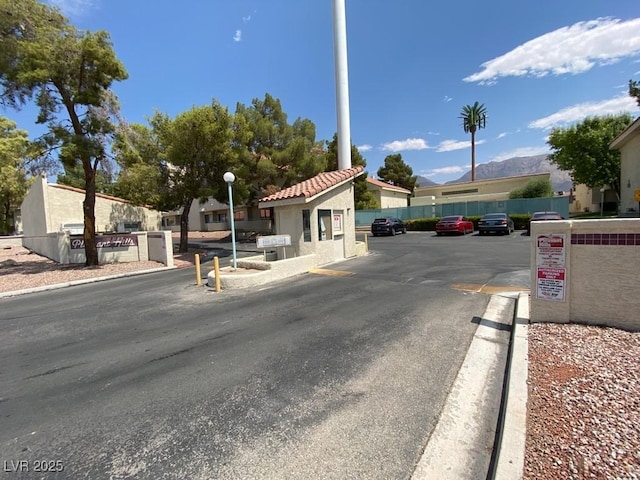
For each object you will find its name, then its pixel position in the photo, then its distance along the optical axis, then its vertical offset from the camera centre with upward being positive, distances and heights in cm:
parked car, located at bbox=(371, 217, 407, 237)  2825 -64
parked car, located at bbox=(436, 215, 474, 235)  2523 -68
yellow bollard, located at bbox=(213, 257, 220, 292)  902 -140
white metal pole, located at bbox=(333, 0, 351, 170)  1855 +936
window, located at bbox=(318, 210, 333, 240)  1254 -13
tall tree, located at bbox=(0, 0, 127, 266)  1184 +634
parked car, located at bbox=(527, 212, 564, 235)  2019 -12
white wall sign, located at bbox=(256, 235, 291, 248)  1045 -61
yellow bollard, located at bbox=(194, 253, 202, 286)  1012 -155
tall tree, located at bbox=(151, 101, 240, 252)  1695 +411
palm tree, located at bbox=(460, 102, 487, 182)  5534 +1764
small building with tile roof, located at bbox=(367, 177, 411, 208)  4159 +366
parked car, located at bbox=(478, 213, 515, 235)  2305 -61
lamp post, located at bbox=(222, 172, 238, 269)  984 +153
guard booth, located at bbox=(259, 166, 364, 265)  1216 +29
